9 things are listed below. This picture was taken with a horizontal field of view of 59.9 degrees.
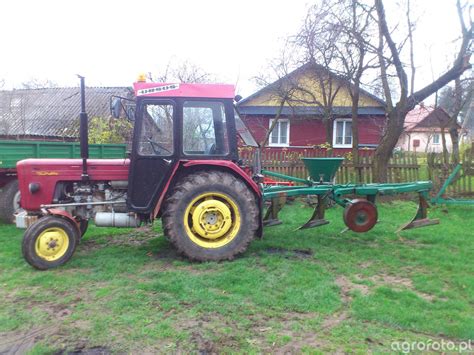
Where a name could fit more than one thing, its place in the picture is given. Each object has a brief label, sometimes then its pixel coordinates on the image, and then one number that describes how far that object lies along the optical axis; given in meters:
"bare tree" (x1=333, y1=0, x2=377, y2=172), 10.23
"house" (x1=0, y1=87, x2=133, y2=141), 20.58
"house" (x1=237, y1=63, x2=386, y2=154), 19.59
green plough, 6.07
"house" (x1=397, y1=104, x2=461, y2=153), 36.00
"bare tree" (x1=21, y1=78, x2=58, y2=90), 27.67
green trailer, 7.58
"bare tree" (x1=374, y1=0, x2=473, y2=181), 10.08
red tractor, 5.20
